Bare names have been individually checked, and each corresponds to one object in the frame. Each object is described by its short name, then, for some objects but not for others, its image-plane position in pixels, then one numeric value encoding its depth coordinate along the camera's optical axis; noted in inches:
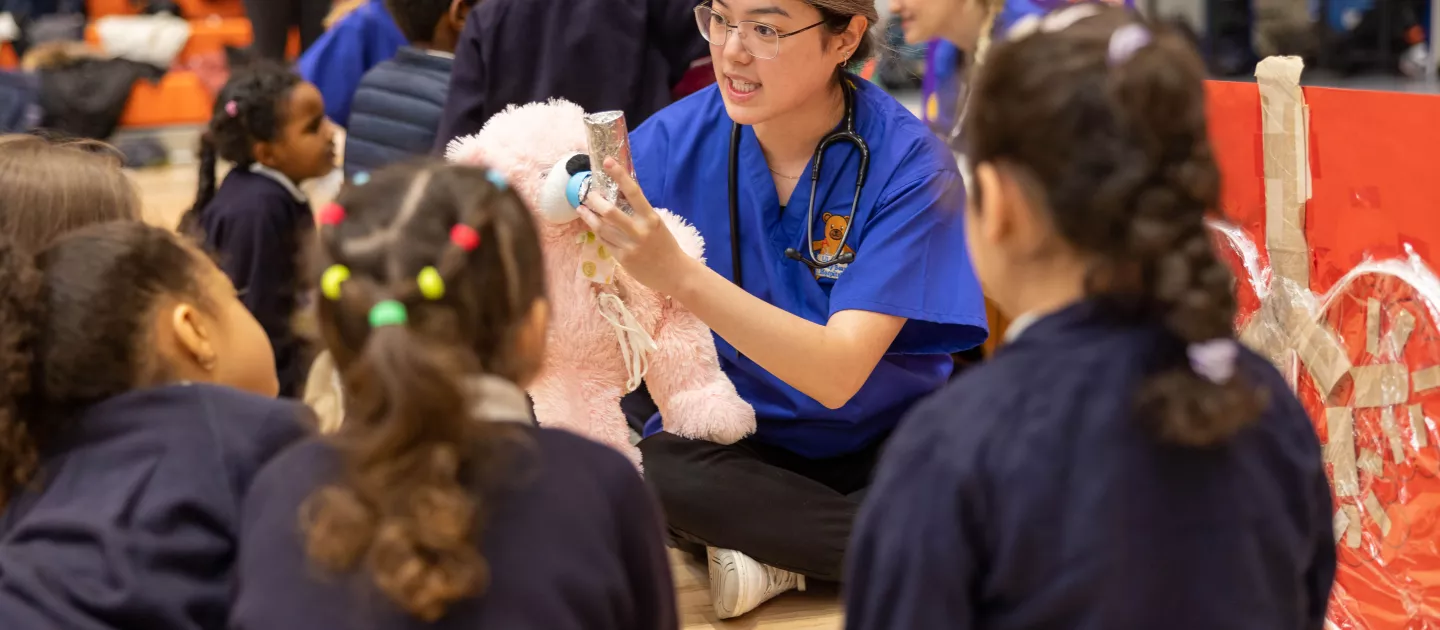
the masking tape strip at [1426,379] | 59.2
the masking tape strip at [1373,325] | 61.6
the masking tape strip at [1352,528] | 64.2
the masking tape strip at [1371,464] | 62.9
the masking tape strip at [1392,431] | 61.4
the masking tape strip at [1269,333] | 68.2
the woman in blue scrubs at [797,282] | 67.6
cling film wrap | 59.7
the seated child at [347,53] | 132.0
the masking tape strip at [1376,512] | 62.4
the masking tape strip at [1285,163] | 65.5
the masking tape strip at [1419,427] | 59.9
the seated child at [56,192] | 55.0
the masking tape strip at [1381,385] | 61.2
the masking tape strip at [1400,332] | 59.7
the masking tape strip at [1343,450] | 64.4
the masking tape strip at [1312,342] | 64.7
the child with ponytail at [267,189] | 107.5
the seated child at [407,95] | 115.3
